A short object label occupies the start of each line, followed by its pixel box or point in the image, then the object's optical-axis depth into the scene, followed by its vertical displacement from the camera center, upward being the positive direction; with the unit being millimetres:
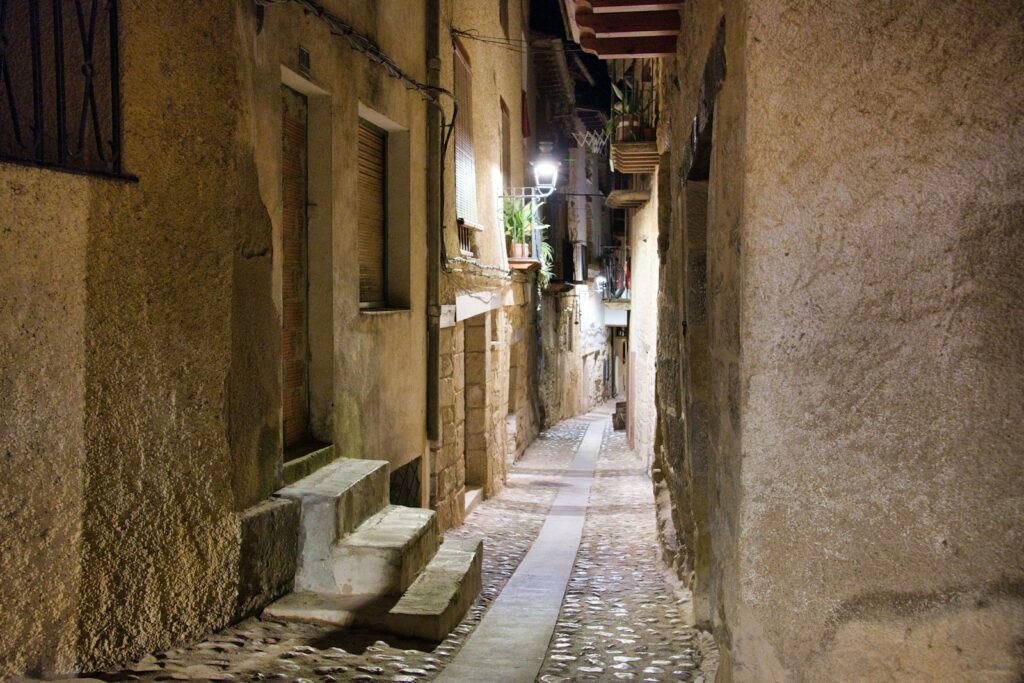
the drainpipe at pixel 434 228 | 7980 +1224
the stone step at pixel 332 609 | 4398 -1259
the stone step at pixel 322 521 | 4684 -853
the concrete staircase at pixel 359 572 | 4574 -1140
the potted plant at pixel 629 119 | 10773 +2997
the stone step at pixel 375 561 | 4777 -1084
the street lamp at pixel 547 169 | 12203 +2687
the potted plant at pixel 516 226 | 12828 +1997
